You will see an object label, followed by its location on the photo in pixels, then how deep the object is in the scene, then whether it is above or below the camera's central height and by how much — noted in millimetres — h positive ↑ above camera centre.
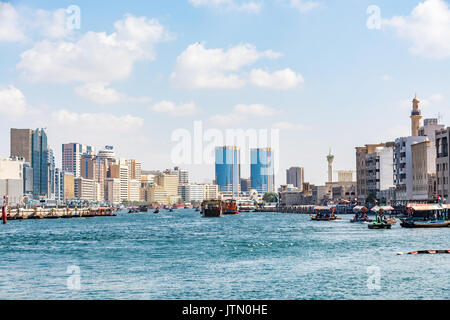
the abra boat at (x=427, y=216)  118106 -7101
